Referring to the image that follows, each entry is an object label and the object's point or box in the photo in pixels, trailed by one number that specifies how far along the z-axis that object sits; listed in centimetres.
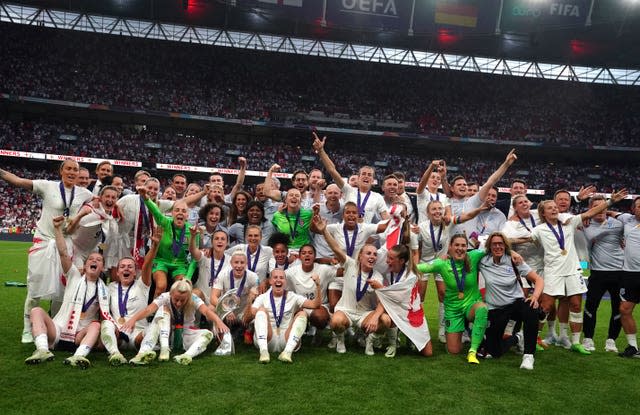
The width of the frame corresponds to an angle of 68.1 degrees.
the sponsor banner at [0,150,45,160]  2991
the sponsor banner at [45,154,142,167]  3069
